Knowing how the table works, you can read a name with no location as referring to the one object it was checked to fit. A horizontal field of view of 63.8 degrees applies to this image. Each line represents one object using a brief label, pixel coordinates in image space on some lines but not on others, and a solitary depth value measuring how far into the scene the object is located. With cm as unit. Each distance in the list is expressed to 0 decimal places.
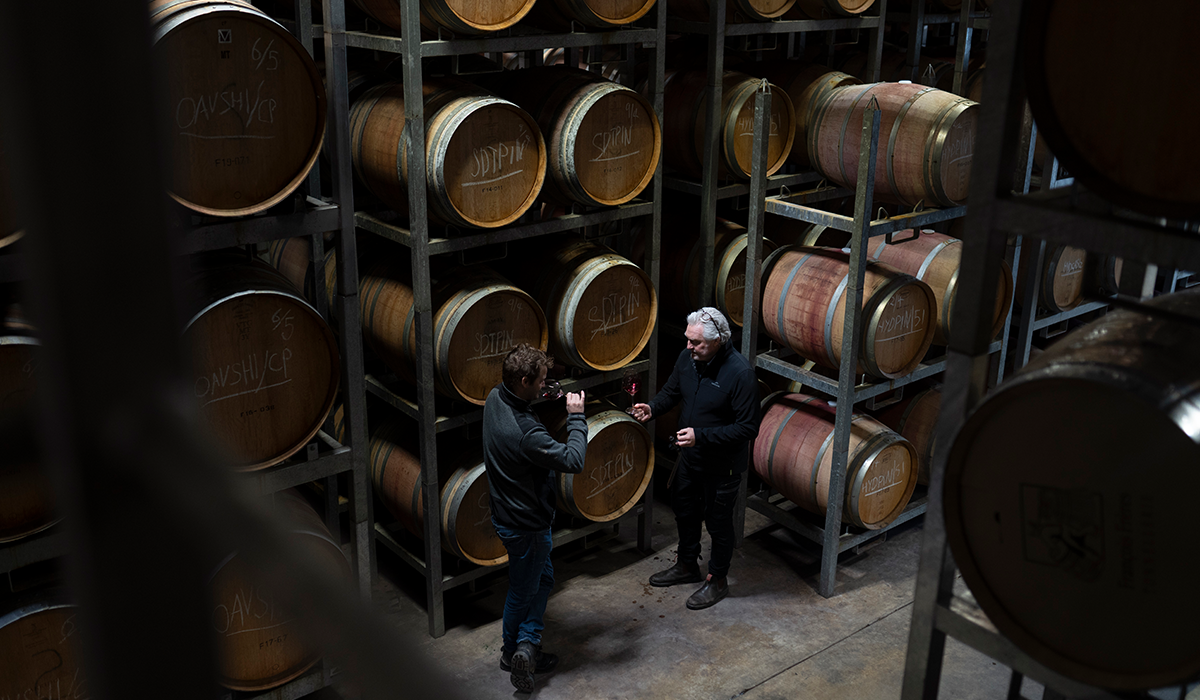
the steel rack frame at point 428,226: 522
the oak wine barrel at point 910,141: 608
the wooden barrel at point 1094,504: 167
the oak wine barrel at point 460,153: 530
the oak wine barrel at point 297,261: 649
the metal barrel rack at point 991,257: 181
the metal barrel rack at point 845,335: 599
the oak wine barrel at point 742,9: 683
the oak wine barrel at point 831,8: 722
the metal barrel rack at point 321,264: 414
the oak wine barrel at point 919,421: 721
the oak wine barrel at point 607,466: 639
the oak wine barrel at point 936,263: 667
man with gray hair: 620
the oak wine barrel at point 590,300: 611
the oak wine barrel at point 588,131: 582
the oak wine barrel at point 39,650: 384
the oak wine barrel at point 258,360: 413
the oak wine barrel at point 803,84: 726
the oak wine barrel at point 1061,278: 755
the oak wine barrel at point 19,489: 348
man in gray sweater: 533
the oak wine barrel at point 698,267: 733
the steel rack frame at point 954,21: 762
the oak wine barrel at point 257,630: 439
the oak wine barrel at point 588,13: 570
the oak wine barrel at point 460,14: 509
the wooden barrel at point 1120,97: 166
